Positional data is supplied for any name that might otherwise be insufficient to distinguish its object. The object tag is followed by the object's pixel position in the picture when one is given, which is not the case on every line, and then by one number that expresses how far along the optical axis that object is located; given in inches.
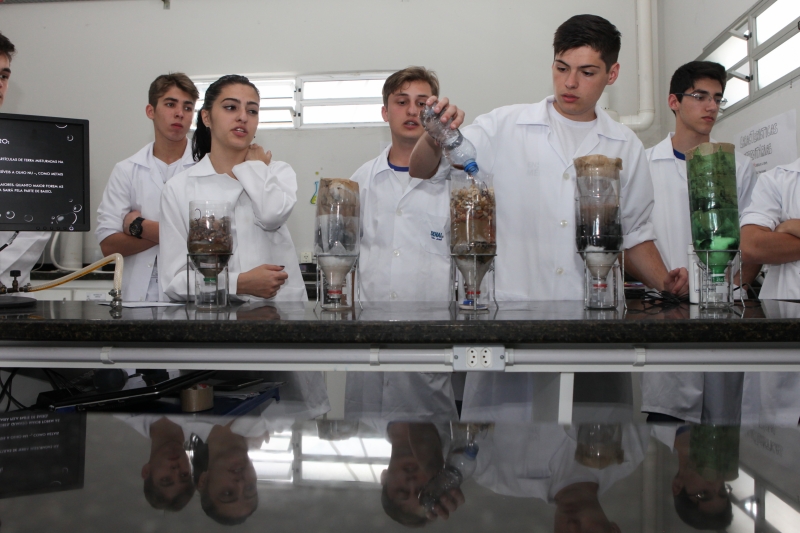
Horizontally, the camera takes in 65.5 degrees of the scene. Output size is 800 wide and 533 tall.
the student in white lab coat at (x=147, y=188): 100.7
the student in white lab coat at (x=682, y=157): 95.0
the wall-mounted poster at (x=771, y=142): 103.4
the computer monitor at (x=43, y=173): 56.8
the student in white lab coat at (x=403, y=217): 85.6
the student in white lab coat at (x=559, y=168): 70.9
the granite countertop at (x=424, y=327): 36.6
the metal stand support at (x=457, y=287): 46.5
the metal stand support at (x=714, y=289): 46.3
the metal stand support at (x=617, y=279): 48.5
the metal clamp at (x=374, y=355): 38.4
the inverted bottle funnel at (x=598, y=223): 46.6
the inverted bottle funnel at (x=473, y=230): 46.4
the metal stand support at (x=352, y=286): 51.0
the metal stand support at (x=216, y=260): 50.6
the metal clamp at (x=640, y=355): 37.6
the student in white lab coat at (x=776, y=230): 76.3
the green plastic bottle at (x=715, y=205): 45.2
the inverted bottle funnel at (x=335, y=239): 50.1
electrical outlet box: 37.7
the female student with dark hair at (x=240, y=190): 72.3
